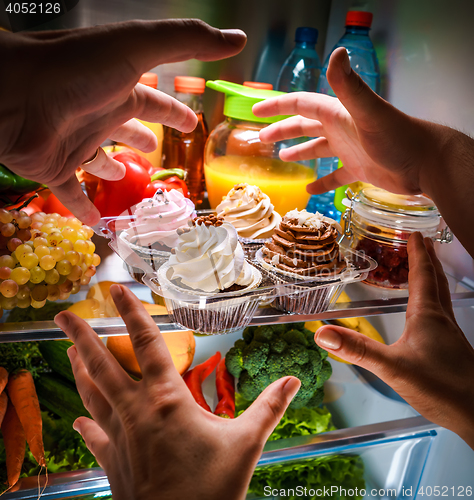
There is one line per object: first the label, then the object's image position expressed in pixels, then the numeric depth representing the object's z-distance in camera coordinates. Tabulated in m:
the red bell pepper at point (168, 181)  1.18
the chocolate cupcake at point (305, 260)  0.81
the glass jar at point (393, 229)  0.93
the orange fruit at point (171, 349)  1.02
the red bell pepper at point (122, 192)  1.13
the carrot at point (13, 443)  0.81
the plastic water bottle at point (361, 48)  1.28
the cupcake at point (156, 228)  0.87
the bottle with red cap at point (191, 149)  1.35
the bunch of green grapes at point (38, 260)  0.73
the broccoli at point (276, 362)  1.10
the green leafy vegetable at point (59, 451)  0.91
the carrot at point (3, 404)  0.86
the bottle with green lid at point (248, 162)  1.13
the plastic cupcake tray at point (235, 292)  0.72
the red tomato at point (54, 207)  1.07
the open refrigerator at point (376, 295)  0.92
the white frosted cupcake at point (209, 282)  0.71
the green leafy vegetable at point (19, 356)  0.91
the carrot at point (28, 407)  0.85
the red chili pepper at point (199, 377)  1.10
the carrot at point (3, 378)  0.87
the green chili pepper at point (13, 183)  0.87
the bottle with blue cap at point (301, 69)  1.45
